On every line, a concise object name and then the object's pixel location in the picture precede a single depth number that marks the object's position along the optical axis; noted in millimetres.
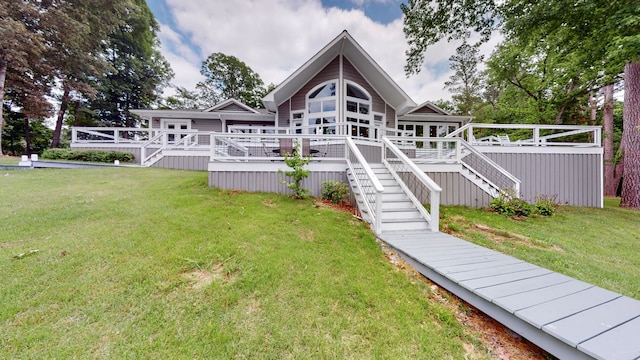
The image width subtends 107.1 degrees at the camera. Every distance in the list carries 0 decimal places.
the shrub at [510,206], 6430
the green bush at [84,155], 11391
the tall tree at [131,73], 22969
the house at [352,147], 6684
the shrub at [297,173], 6154
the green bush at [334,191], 6293
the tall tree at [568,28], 7074
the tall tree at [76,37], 14641
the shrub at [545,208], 6583
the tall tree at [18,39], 12219
